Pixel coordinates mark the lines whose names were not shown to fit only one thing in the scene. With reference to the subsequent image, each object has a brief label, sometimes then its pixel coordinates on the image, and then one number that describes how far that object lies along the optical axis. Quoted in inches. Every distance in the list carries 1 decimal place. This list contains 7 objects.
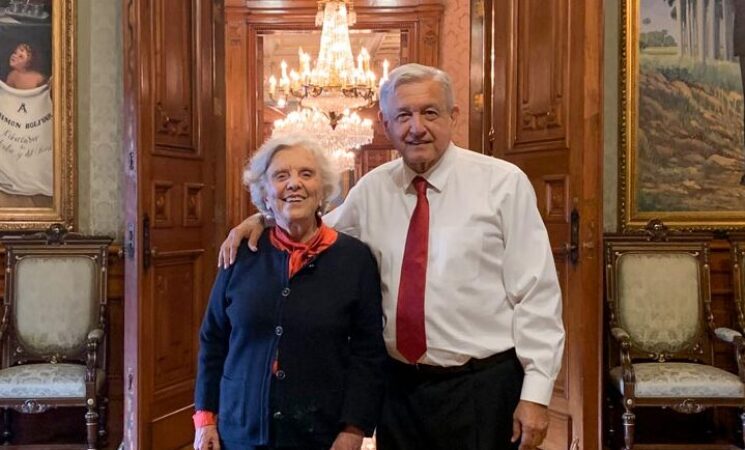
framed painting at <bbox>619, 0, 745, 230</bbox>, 151.2
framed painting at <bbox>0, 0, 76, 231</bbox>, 149.4
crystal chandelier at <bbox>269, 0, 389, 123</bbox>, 222.8
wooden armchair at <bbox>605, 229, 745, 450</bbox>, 142.2
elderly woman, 65.1
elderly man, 68.2
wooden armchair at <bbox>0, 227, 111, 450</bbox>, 140.9
